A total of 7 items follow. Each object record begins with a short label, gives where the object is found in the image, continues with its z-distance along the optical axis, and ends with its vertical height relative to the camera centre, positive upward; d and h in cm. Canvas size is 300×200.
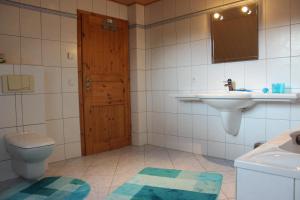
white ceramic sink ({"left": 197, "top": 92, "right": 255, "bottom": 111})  252 -11
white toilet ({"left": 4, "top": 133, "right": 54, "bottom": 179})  226 -56
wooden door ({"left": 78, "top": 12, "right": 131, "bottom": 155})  345 +13
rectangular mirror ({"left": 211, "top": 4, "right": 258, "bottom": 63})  280 +67
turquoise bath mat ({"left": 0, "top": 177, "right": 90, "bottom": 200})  214 -91
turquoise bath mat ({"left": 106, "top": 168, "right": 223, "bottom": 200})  210 -90
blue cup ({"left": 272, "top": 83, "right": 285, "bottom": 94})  252 +1
